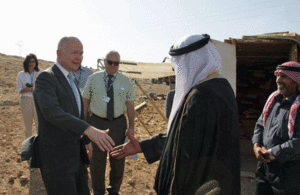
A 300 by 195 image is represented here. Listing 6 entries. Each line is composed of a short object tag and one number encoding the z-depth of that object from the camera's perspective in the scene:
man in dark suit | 2.21
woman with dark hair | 5.16
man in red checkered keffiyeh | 2.46
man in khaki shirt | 3.76
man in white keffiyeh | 1.52
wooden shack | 6.31
